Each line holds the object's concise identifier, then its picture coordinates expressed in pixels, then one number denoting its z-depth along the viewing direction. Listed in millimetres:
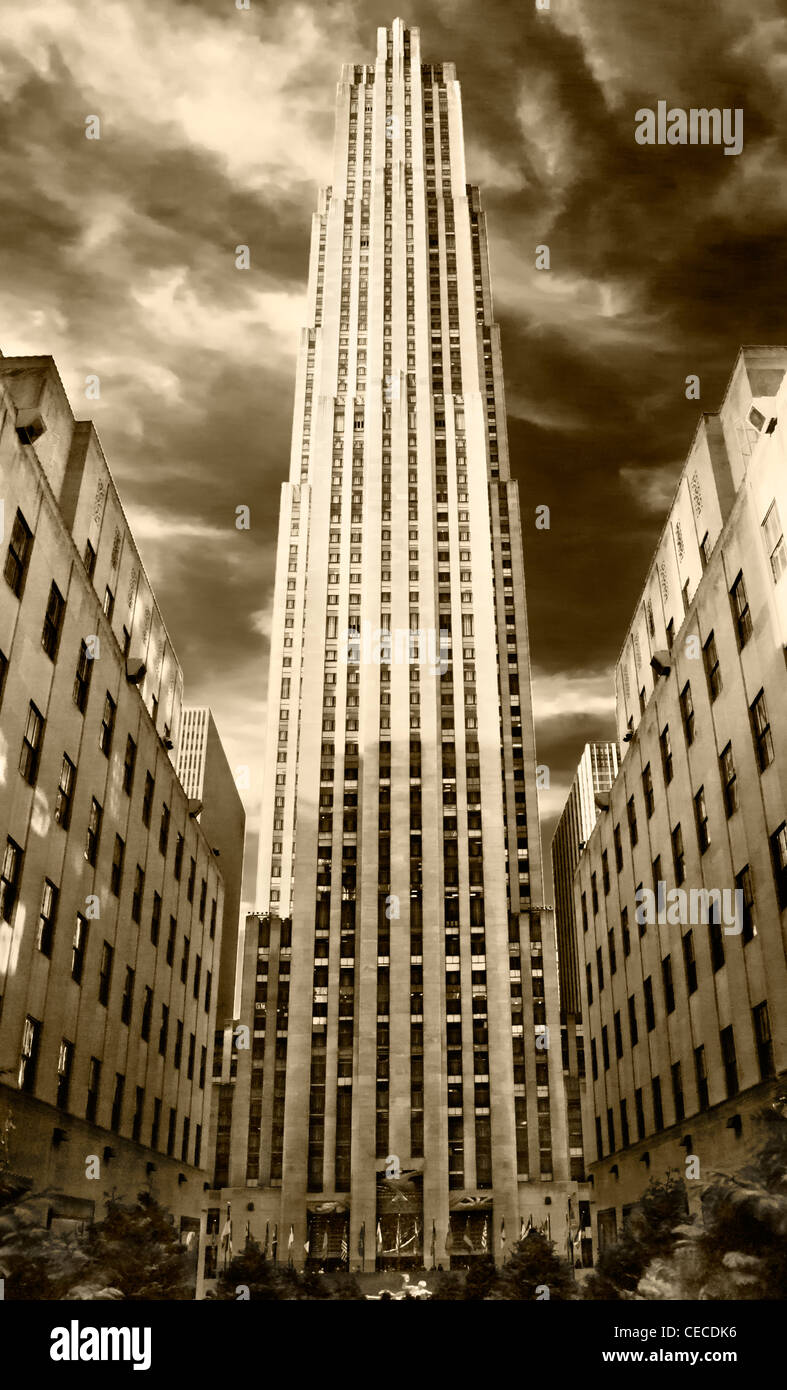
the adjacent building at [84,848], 29031
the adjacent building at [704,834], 30219
